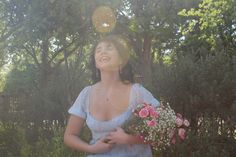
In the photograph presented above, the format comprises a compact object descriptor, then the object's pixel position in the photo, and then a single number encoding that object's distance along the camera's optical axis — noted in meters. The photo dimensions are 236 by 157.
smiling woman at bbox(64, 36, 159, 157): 2.54
